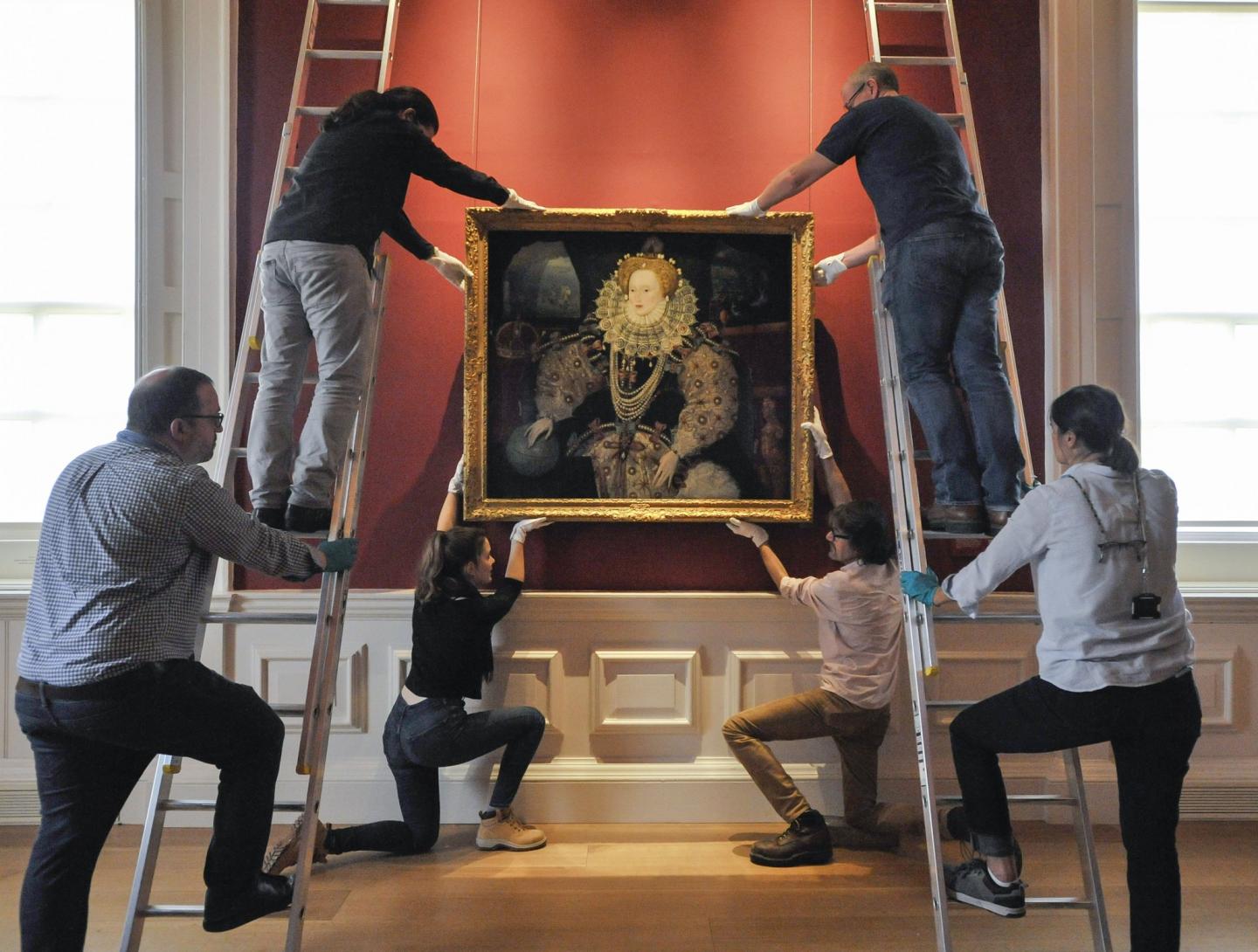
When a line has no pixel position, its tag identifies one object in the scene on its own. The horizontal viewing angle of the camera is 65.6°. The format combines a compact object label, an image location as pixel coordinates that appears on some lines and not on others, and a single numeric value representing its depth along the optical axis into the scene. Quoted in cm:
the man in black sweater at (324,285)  266
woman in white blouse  215
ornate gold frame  355
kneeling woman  317
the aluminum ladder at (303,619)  240
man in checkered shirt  209
